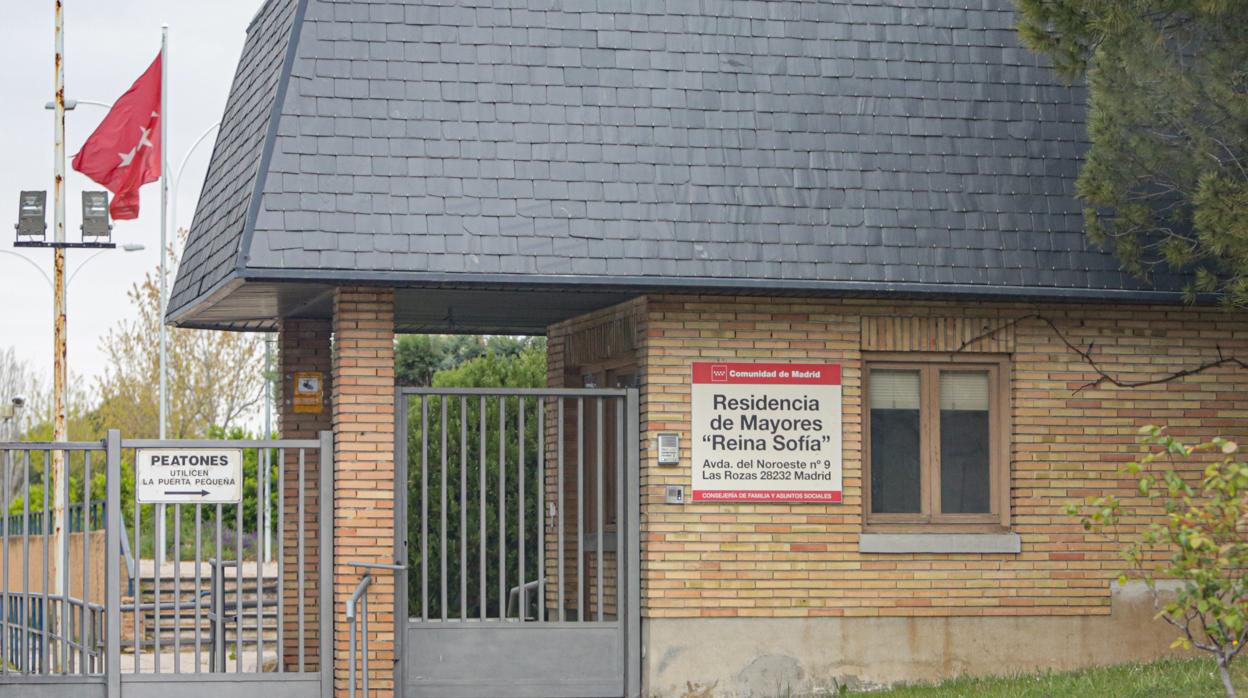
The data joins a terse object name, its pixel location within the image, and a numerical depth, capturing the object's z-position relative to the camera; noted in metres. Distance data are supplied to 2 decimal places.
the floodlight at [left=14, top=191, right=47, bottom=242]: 26.83
